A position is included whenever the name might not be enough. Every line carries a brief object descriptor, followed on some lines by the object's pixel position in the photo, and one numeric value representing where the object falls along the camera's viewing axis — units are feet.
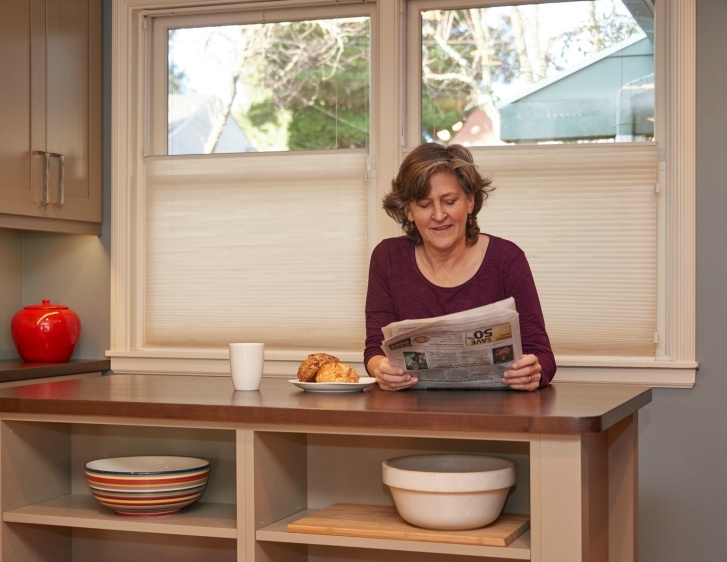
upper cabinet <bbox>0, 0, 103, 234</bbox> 11.29
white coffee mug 6.97
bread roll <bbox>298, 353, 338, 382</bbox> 6.95
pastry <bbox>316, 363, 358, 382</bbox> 6.82
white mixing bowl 5.57
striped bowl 6.30
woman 7.81
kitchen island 5.32
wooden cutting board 5.51
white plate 6.75
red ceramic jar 12.19
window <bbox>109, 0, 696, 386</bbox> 11.07
